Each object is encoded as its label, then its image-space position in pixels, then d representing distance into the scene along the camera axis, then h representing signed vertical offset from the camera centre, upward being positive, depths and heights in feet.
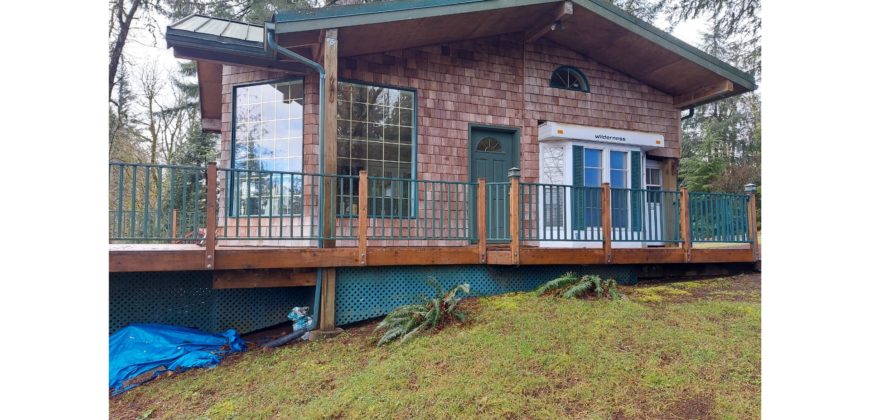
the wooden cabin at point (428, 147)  17.54 +3.46
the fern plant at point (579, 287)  17.58 -2.63
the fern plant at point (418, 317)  15.52 -3.30
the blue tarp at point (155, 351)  15.30 -4.49
